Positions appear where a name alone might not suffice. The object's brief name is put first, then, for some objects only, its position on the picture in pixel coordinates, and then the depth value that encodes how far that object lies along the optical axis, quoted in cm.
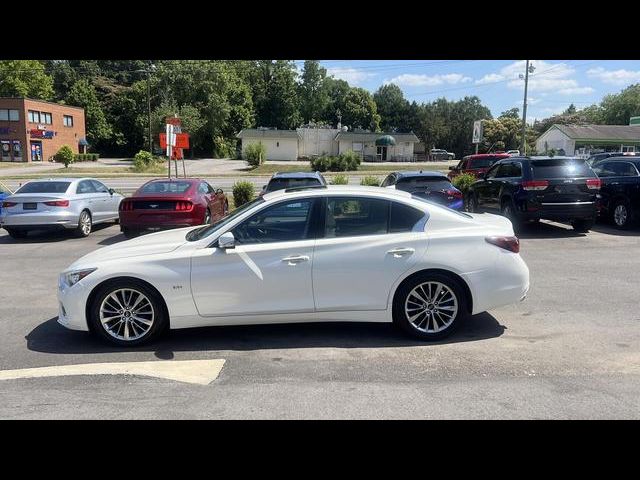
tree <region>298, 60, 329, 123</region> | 9425
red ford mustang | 1111
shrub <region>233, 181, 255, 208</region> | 1715
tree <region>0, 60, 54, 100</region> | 7031
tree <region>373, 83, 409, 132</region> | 10075
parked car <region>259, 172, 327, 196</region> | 1238
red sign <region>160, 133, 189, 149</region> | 2007
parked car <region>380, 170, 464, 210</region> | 1223
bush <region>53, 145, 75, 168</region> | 5446
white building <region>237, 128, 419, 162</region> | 6975
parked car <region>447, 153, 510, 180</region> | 2228
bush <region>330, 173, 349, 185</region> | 1732
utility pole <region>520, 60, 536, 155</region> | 3659
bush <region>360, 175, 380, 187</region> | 1756
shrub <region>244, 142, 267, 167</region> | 5512
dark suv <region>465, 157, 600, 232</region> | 1148
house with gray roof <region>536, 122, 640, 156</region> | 6481
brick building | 6022
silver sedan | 1220
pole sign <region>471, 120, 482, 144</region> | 2359
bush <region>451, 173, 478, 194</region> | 1684
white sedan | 521
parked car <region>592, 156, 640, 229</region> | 1244
